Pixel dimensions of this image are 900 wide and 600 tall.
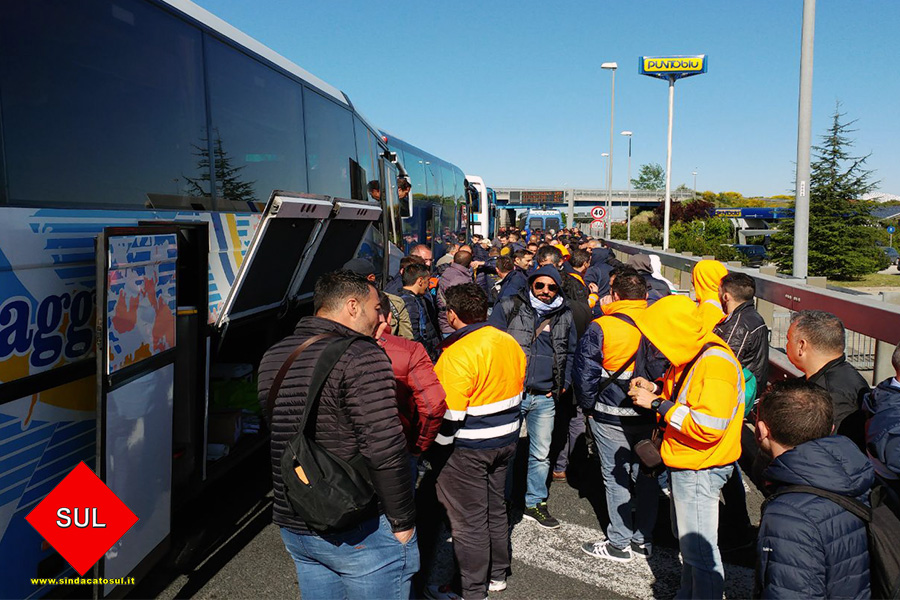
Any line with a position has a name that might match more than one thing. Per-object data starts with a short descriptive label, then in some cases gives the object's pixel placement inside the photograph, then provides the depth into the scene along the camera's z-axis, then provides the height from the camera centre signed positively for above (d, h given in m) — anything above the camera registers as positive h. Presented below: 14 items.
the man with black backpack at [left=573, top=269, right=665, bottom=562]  4.73 -1.33
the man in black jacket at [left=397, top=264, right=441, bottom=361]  6.44 -0.76
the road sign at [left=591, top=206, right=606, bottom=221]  31.98 +0.09
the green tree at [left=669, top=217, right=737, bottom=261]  29.23 -1.19
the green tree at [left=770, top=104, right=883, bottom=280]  25.55 -0.40
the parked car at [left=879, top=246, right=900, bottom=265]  36.58 -2.17
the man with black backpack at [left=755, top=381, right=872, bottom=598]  2.48 -1.12
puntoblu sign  36.78 +7.87
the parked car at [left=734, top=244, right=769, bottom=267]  32.41 -1.89
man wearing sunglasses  5.54 -1.08
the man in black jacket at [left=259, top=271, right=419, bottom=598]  2.73 -0.87
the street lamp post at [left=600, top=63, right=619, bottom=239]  43.09 +3.02
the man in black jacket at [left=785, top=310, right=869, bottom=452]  3.84 -0.86
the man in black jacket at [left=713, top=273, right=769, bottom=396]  5.25 -0.86
